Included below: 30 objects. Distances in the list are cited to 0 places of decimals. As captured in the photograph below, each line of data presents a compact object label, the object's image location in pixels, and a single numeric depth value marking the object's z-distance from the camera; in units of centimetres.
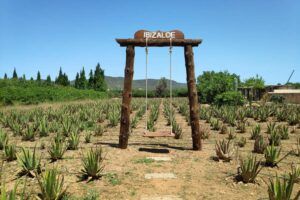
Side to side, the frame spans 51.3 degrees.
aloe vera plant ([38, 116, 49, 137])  1109
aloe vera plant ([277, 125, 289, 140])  1103
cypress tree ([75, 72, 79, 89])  7139
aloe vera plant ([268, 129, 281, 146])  952
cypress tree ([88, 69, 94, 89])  7106
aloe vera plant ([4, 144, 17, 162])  726
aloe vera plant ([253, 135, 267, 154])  841
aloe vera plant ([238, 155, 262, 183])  565
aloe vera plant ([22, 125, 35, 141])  1029
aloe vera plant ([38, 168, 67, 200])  454
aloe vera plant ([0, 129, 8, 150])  870
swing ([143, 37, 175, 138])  763
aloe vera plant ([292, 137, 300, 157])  823
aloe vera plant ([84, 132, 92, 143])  969
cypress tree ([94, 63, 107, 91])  7056
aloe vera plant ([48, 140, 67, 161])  717
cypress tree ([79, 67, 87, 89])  6956
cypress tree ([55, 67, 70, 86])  6969
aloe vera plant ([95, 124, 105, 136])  1139
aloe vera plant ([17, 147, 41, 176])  605
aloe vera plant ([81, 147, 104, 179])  583
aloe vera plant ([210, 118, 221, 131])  1356
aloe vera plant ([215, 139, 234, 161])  737
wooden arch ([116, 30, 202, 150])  849
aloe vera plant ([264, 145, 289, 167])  691
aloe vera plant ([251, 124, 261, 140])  1090
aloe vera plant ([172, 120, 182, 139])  1105
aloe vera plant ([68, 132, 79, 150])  840
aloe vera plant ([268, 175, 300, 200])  423
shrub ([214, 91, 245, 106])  2847
